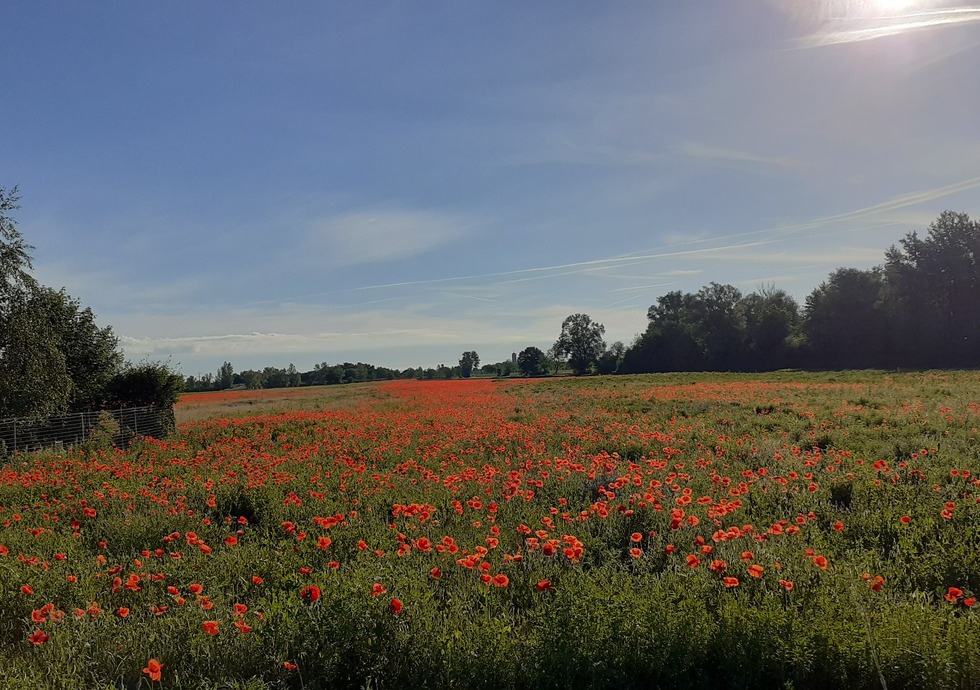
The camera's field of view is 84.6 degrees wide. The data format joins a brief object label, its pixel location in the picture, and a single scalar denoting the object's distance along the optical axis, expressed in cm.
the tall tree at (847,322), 5903
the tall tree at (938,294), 5216
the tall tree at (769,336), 6956
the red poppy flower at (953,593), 357
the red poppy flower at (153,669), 302
